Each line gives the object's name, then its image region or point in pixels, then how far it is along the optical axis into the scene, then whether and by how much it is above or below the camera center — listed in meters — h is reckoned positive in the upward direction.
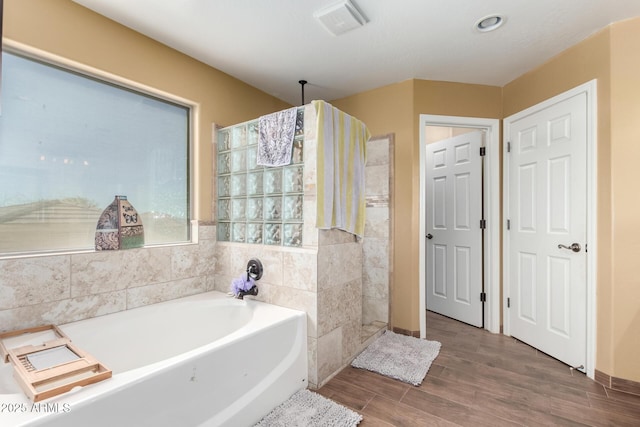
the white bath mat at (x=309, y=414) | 1.58 -1.11
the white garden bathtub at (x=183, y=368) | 1.02 -0.73
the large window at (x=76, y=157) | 1.65 +0.35
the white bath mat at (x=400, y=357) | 2.09 -1.13
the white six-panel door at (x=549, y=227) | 2.16 -0.14
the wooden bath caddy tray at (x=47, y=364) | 1.04 -0.61
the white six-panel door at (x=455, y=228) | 3.01 -0.18
